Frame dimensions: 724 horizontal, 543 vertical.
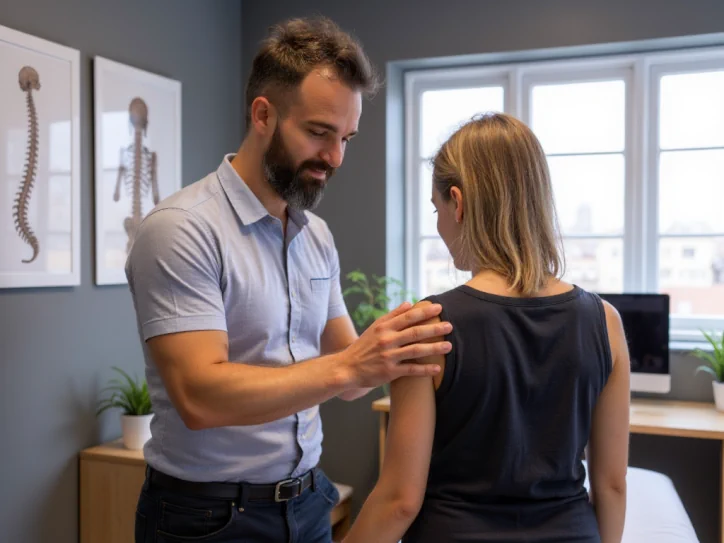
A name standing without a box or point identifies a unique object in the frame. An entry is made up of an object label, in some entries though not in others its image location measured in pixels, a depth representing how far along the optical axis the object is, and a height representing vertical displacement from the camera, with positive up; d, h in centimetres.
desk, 276 -58
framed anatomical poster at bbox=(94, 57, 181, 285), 283 +43
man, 130 -10
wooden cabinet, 267 -80
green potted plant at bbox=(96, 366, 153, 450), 275 -52
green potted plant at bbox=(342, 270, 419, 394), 344 -14
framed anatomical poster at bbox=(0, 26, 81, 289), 242 +33
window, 349 +50
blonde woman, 115 -18
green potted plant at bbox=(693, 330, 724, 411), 311 -41
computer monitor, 312 -28
